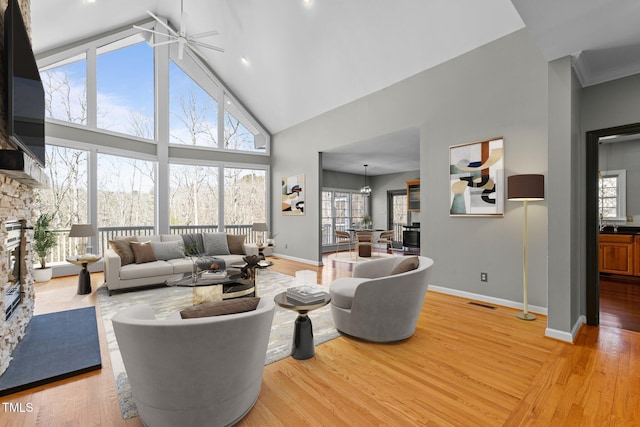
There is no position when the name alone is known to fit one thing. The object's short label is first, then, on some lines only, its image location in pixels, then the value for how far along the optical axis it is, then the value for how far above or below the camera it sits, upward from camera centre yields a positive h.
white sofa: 4.23 -0.82
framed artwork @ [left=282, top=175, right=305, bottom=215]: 7.17 +0.49
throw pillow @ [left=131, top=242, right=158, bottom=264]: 4.68 -0.58
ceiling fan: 4.90 +3.05
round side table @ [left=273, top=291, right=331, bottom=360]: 2.40 -0.99
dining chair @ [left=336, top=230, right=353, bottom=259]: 8.40 -0.64
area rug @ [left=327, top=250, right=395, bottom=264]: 7.48 -1.19
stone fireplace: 2.24 -0.30
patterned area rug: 2.17 -1.18
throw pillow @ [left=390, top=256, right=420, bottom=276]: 2.81 -0.51
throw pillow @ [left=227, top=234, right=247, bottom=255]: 5.79 -0.57
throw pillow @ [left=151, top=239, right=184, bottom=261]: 4.96 -0.58
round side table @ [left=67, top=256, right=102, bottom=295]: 4.32 -0.87
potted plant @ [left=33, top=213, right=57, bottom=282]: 4.92 -0.44
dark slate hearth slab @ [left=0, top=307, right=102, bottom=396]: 2.12 -1.16
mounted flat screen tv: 2.22 +1.08
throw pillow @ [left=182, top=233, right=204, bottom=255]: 5.20 -0.51
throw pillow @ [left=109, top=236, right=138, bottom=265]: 4.53 -0.53
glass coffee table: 3.30 -0.87
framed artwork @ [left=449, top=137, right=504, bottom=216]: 3.79 +0.47
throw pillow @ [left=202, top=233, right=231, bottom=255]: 5.49 -0.54
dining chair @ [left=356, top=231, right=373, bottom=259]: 7.79 -0.75
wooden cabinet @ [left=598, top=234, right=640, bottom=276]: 5.00 -0.75
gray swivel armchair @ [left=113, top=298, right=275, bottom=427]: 1.41 -0.76
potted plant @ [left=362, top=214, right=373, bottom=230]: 9.70 -0.28
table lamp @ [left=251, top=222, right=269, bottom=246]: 6.65 -0.28
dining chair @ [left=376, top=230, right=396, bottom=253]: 8.19 -0.67
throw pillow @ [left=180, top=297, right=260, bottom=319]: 1.59 -0.53
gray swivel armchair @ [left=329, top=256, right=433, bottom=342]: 2.61 -0.85
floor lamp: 3.15 +0.22
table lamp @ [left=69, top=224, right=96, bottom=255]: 4.44 -0.21
